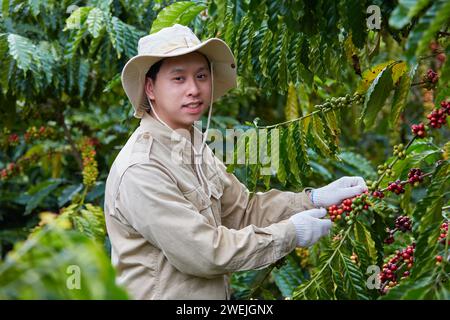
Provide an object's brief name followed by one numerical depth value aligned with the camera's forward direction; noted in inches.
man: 90.1
